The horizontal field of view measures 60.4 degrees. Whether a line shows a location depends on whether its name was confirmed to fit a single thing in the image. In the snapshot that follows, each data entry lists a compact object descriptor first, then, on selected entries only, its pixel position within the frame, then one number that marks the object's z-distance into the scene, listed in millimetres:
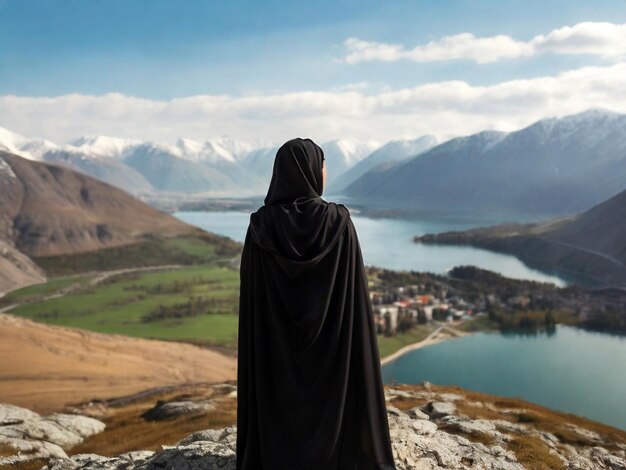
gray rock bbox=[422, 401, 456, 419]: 8586
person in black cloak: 3129
